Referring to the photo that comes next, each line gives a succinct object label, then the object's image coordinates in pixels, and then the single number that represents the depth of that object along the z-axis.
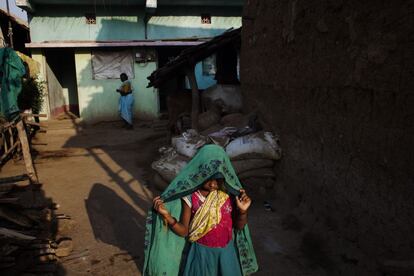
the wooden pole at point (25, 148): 5.30
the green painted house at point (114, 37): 13.65
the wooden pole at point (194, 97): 7.94
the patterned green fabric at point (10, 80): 7.66
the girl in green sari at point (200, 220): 2.36
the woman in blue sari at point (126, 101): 13.03
